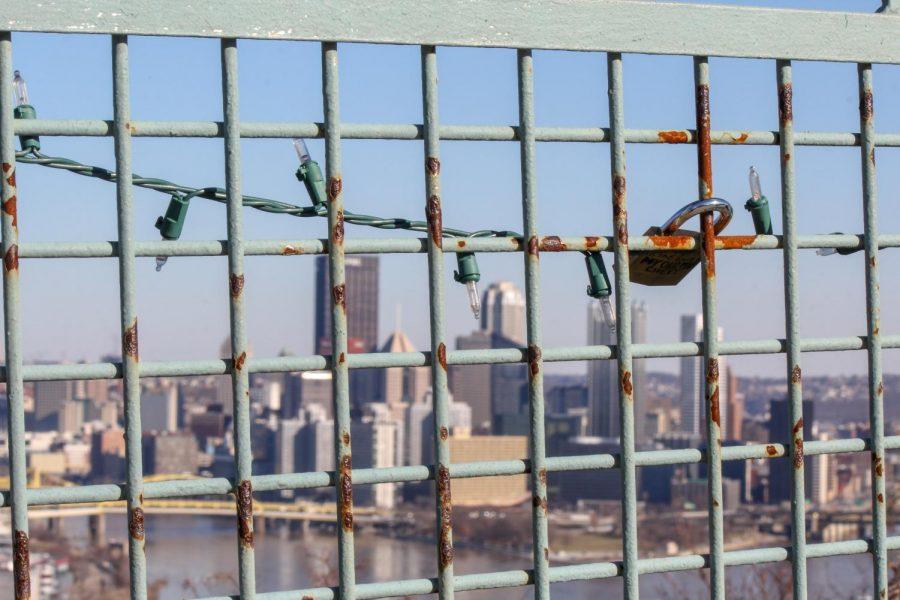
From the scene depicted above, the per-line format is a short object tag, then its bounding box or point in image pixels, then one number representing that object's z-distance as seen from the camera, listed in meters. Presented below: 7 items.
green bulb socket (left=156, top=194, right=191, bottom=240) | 1.49
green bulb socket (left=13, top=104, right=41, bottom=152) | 1.47
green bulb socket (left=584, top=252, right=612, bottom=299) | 1.55
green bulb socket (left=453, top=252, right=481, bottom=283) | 1.54
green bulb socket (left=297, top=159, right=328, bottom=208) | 1.50
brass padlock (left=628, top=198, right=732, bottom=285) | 1.56
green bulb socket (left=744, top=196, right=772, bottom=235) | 1.59
